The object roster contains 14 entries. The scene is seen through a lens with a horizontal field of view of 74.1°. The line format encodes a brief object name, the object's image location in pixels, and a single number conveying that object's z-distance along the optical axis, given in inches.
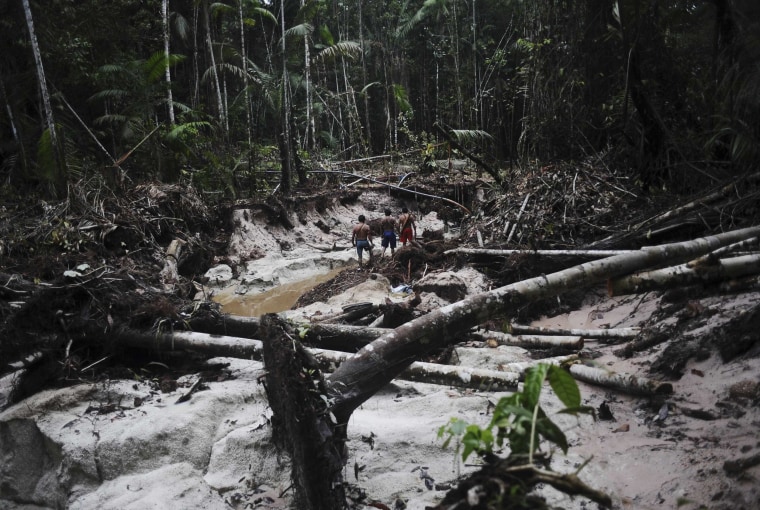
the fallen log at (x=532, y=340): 202.5
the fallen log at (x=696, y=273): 118.4
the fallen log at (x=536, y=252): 255.3
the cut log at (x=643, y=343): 179.0
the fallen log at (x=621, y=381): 145.4
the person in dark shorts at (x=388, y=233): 484.1
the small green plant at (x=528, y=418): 64.2
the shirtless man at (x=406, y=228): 457.1
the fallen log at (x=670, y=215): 247.1
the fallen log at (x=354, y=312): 246.1
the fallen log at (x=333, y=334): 206.5
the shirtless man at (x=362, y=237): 484.1
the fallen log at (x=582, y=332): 200.4
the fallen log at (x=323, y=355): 168.9
